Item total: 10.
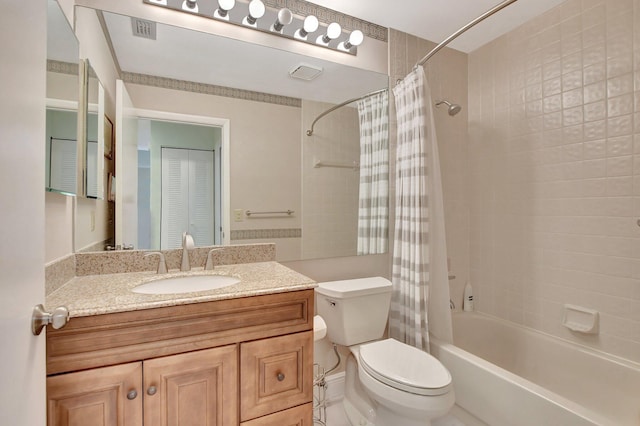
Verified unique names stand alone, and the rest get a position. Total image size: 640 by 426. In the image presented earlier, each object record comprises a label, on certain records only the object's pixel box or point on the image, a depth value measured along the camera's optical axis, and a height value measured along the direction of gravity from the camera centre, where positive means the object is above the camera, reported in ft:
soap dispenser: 7.94 -2.21
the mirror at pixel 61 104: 3.41 +1.32
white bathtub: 4.33 -2.90
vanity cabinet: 2.95 -1.64
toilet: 4.26 -2.38
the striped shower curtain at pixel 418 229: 5.98 -0.29
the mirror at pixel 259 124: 4.84 +1.65
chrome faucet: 4.71 -0.60
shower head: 6.64 +2.28
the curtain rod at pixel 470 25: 5.04 +3.34
